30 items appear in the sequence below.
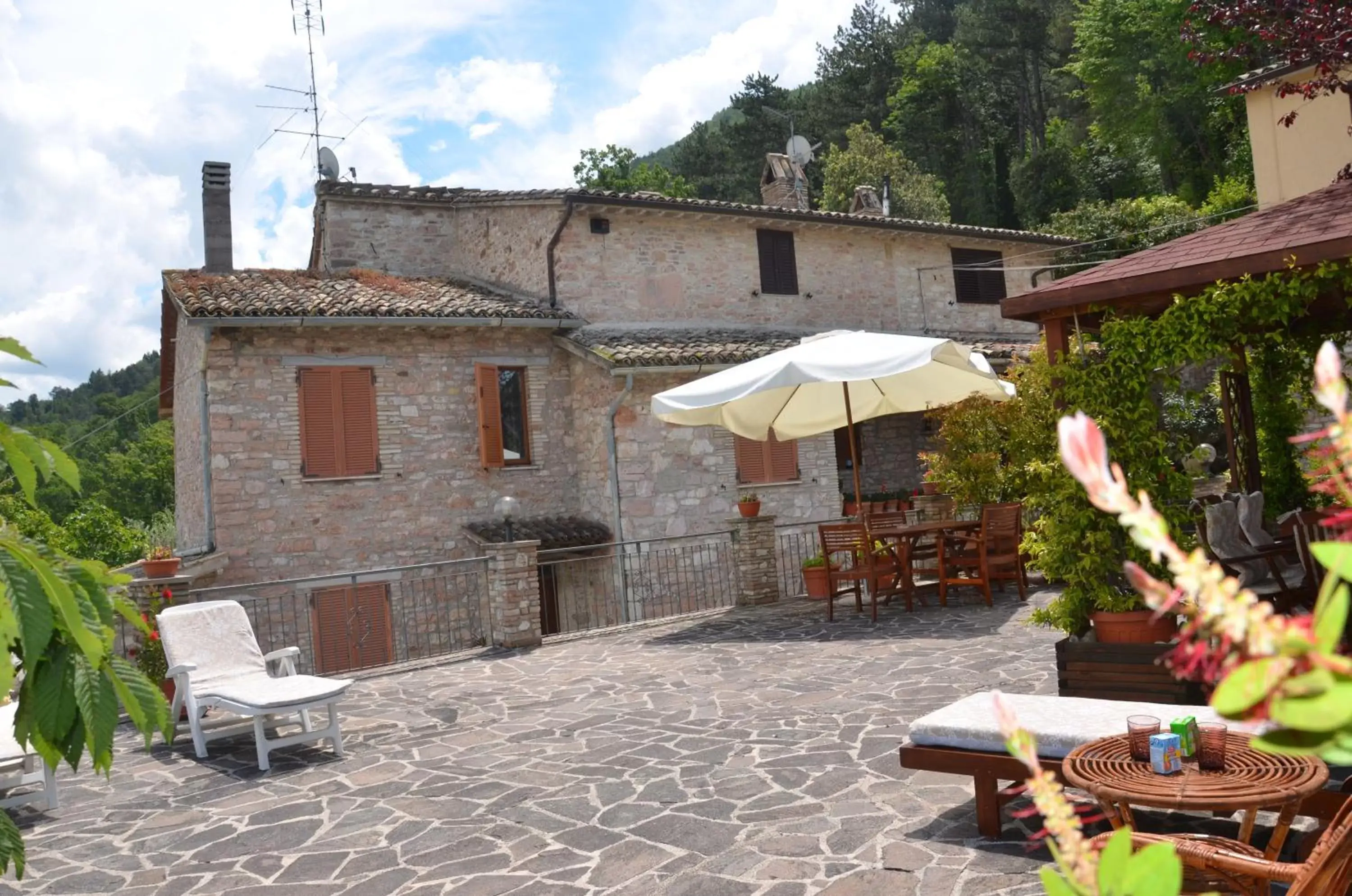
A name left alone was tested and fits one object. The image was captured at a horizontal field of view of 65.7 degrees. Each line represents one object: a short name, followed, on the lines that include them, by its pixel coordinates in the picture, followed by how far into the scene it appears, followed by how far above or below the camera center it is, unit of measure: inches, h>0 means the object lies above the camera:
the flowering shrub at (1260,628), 23.0 -3.7
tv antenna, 704.4 +254.1
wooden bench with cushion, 153.2 -38.3
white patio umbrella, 360.8 +41.6
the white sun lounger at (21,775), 222.2 -47.4
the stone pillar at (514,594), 416.5 -29.2
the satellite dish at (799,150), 912.9 +305.2
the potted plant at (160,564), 352.2 -5.5
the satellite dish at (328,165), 705.6 +249.2
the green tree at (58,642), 61.6 -5.4
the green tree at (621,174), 1382.9 +452.6
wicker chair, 81.0 -39.2
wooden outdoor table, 398.0 -15.7
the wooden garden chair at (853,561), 399.2 -26.4
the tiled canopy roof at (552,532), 563.8 -7.8
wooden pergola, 202.8 +40.9
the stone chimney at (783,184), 853.8 +259.1
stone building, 533.0 +88.6
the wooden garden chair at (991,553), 406.0 -28.0
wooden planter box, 196.1 -39.0
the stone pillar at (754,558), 485.7 -26.3
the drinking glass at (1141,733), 132.7 -33.4
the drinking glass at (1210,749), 128.6 -35.0
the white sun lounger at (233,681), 255.9 -37.7
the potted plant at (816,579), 486.3 -38.2
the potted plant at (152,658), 323.3 -33.9
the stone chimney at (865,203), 858.1 +237.5
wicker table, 116.3 -36.8
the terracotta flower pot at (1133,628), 209.3 -31.7
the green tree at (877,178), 1229.1 +377.8
